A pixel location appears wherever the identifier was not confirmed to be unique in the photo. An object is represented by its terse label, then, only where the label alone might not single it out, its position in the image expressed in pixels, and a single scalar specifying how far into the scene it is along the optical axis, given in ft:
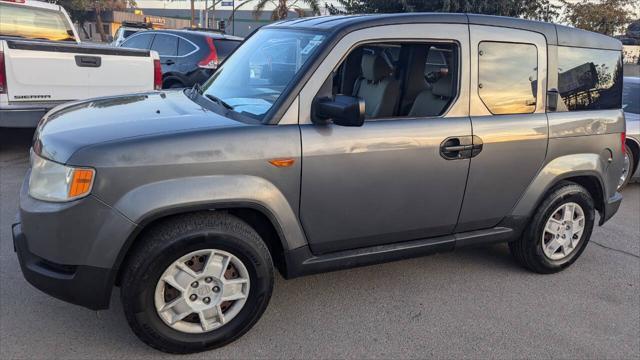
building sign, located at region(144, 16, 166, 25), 156.66
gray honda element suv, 8.66
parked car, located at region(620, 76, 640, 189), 21.50
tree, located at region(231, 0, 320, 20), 98.32
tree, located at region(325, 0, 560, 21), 62.49
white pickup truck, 18.62
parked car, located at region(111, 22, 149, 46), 48.26
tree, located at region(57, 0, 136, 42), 154.51
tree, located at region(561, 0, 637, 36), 85.66
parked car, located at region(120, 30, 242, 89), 32.30
